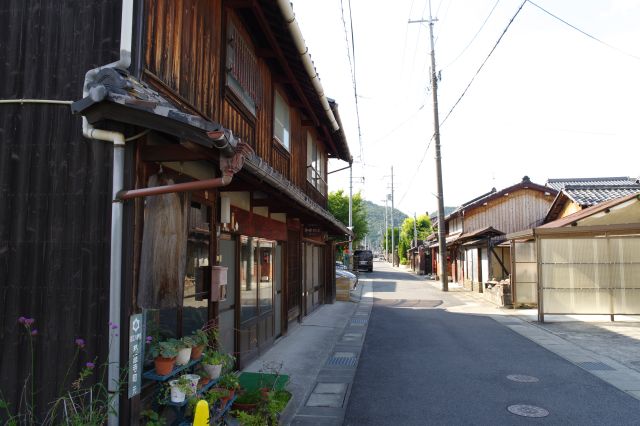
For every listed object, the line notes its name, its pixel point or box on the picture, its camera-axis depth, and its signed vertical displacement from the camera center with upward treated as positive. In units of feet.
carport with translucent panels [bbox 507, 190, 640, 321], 47.26 -1.86
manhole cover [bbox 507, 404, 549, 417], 19.97 -6.86
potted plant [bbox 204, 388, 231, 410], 15.37 -4.82
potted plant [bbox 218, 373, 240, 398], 17.11 -4.77
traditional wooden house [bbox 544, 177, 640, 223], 70.78 +8.93
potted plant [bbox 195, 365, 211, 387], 15.63 -4.22
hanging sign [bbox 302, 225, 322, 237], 47.14 +2.28
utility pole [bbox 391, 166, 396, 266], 257.69 -2.48
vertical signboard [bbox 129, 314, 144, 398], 12.38 -2.69
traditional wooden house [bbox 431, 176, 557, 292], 93.98 +8.22
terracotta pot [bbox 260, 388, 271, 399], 17.80 -5.37
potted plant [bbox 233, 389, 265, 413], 17.63 -5.67
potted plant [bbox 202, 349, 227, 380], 16.25 -3.88
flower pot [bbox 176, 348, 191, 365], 14.78 -3.30
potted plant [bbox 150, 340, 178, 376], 13.84 -3.09
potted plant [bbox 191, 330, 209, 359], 15.84 -3.12
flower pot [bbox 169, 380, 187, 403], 13.73 -4.16
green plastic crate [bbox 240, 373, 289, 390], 20.76 -5.91
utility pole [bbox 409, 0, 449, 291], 88.42 +15.73
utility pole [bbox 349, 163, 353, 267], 110.58 +14.61
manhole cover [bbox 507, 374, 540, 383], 25.45 -6.92
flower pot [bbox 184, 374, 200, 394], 14.19 -3.93
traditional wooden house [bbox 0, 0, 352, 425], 12.69 +2.39
